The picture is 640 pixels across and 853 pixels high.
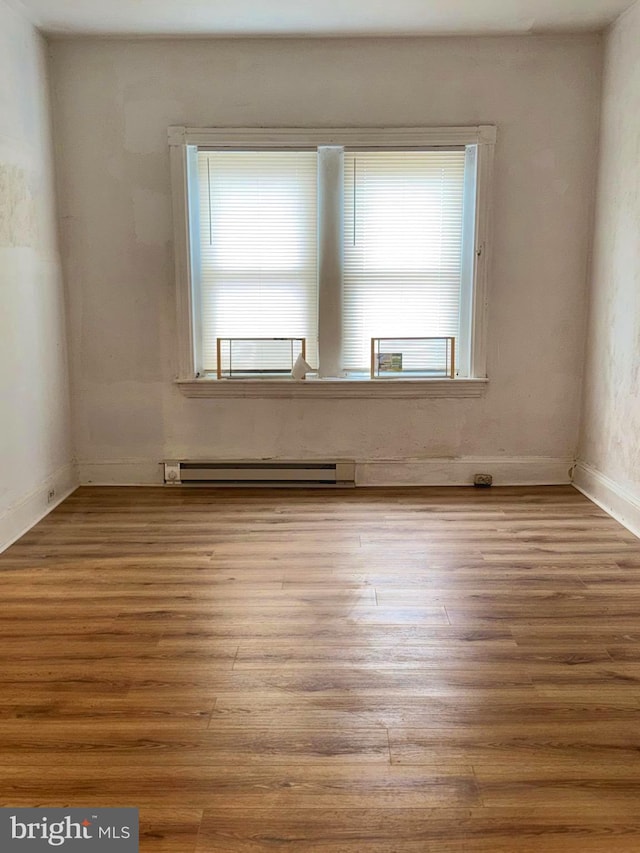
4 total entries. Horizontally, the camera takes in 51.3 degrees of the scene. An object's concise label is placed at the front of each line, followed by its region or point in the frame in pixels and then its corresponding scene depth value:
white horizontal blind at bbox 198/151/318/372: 4.17
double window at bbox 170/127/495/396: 4.10
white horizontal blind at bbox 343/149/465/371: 4.16
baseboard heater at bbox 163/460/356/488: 4.38
